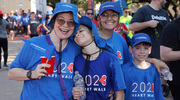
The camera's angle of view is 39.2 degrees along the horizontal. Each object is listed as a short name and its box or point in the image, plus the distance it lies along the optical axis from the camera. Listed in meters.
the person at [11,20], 23.06
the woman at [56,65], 2.56
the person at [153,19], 4.49
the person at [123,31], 3.80
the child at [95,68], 2.66
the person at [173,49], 3.33
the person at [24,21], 24.81
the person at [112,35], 3.12
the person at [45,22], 10.84
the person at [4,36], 9.89
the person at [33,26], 13.41
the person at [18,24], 25.39
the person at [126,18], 9.70
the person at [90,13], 9.84
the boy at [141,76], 3.04
